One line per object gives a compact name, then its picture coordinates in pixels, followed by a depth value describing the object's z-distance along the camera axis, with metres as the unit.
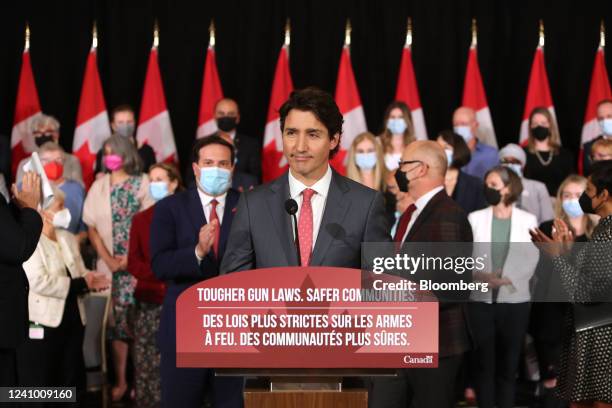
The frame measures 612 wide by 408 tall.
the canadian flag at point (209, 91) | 8.78
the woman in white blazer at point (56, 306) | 5.63
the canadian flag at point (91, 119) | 8.69
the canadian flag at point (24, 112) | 8.56
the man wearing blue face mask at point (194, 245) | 4.57
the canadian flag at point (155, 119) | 8.69
